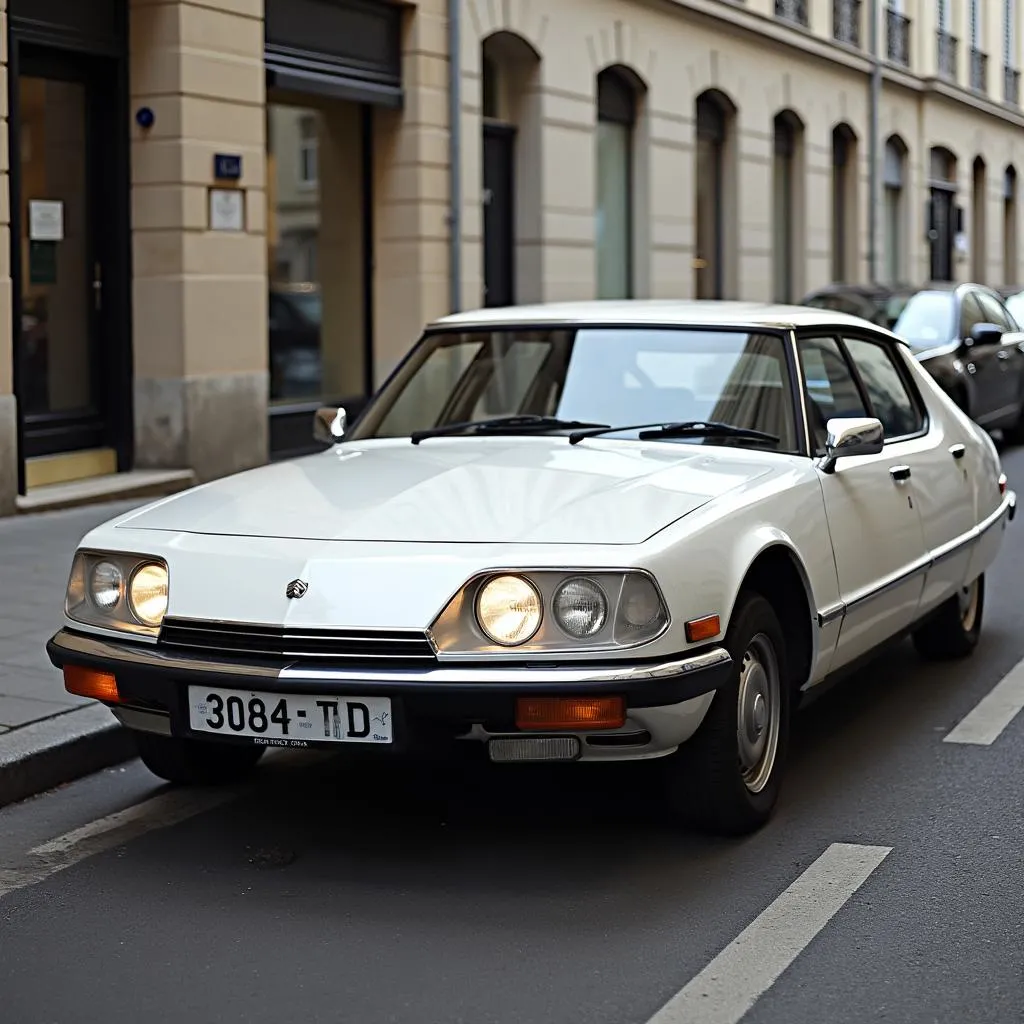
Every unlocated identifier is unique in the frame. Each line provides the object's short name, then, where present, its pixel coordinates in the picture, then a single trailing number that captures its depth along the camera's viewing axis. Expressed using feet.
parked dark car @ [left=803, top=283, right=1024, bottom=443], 50.98
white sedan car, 14.92
